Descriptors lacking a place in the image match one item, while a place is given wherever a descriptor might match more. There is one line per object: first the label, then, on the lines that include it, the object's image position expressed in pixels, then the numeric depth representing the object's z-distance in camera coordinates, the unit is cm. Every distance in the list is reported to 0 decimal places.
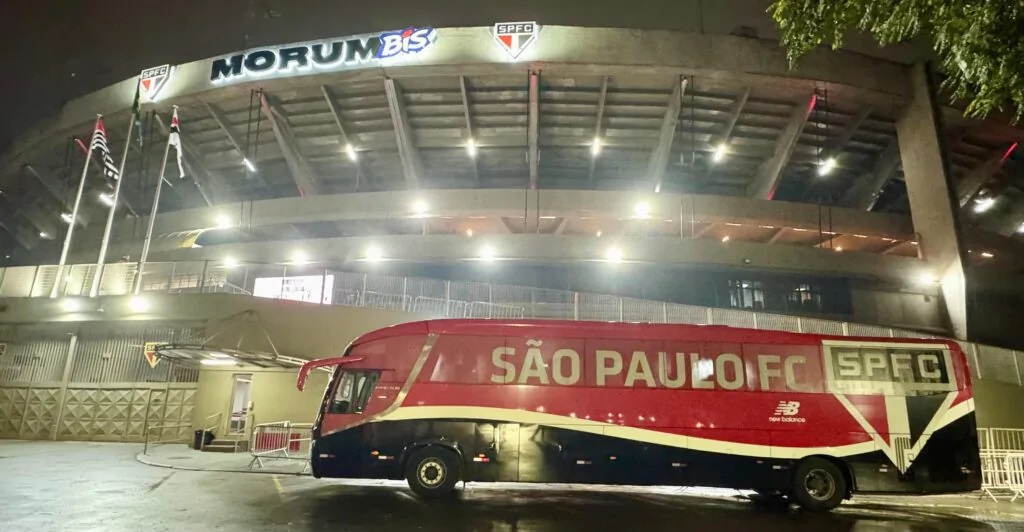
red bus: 942
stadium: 1814
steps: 1598
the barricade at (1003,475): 1114
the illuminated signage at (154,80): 2348
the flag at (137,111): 2125
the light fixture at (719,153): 2508
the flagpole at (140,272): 1856
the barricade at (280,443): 1369
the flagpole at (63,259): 1938
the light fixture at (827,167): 2591
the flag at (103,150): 2041
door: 1733
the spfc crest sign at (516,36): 2055
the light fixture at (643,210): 2320
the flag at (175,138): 2070
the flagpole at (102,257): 1886
